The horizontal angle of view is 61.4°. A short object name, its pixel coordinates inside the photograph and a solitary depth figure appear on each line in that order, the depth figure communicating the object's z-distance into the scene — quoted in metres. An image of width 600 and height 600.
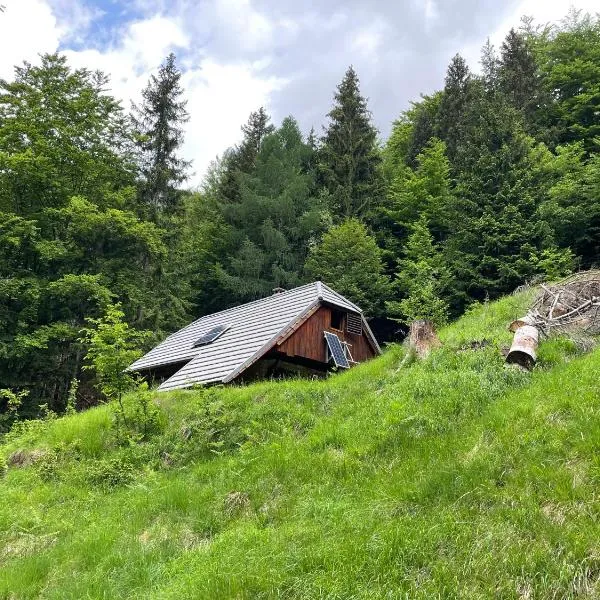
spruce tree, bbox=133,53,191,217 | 28.73
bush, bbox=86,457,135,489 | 9.39
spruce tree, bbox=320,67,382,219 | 32.75
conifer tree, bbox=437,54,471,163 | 33.91
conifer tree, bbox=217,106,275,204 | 35.74
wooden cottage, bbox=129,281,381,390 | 14.58
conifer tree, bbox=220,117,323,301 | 30.30
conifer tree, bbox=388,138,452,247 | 29.41
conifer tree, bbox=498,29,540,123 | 32.50
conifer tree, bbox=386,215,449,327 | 21.77
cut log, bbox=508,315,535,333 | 10.84
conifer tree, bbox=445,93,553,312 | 21.75
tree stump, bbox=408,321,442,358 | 11.08
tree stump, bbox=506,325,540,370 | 8.75
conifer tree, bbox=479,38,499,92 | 37.00
